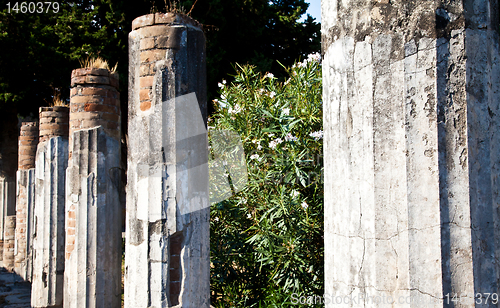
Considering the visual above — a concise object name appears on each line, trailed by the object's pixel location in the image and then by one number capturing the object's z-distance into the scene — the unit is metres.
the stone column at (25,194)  7.77
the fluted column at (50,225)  5.32
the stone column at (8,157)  11.49
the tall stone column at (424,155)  1.37
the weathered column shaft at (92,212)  4.27
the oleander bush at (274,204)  4.23
